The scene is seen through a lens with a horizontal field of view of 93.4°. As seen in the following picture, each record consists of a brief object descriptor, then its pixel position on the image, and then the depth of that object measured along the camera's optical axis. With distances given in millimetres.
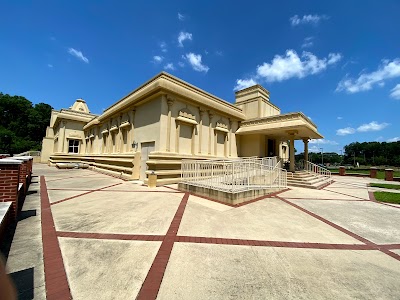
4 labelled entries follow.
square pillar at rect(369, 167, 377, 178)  21192
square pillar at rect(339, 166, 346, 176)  23902
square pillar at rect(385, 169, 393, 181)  18733
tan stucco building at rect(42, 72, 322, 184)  11477
